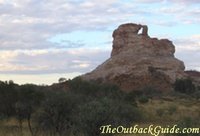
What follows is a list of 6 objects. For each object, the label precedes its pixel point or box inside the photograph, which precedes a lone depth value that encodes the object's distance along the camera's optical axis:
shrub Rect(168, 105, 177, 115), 39.53
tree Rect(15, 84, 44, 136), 27.89
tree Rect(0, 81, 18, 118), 31.67
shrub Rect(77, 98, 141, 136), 17.48
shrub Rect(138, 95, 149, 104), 54.31
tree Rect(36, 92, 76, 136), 21.33
